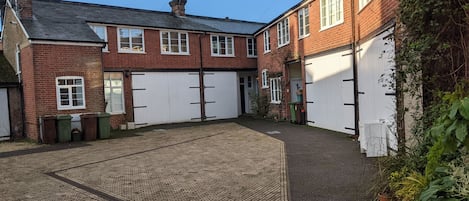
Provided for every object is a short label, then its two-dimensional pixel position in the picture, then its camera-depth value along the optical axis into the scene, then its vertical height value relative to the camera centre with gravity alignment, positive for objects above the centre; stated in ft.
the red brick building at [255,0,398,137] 27.86 +3.53
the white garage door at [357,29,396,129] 25.61 +0.77
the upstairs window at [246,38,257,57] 75.66 +10.40
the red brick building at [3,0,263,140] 46.09 +5.91
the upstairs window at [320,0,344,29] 40.58 +9.65
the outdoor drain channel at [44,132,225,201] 19.21 -5.54
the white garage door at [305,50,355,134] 38.99 -0.11
